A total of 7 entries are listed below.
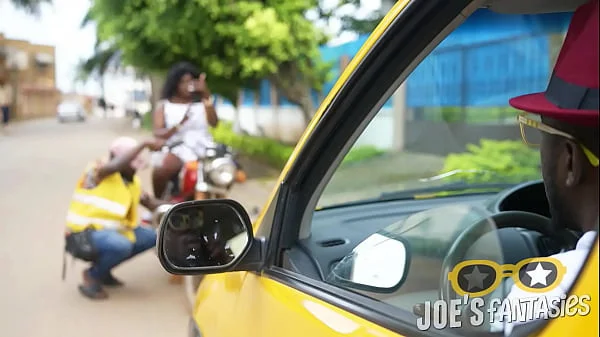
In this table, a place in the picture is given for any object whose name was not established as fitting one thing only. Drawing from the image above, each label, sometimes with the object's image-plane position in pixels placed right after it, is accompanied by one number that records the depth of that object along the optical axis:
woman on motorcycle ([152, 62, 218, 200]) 5.66
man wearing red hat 0.99
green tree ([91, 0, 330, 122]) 10.12
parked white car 49.17
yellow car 1.26
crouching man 4.75
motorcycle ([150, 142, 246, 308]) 5.49
